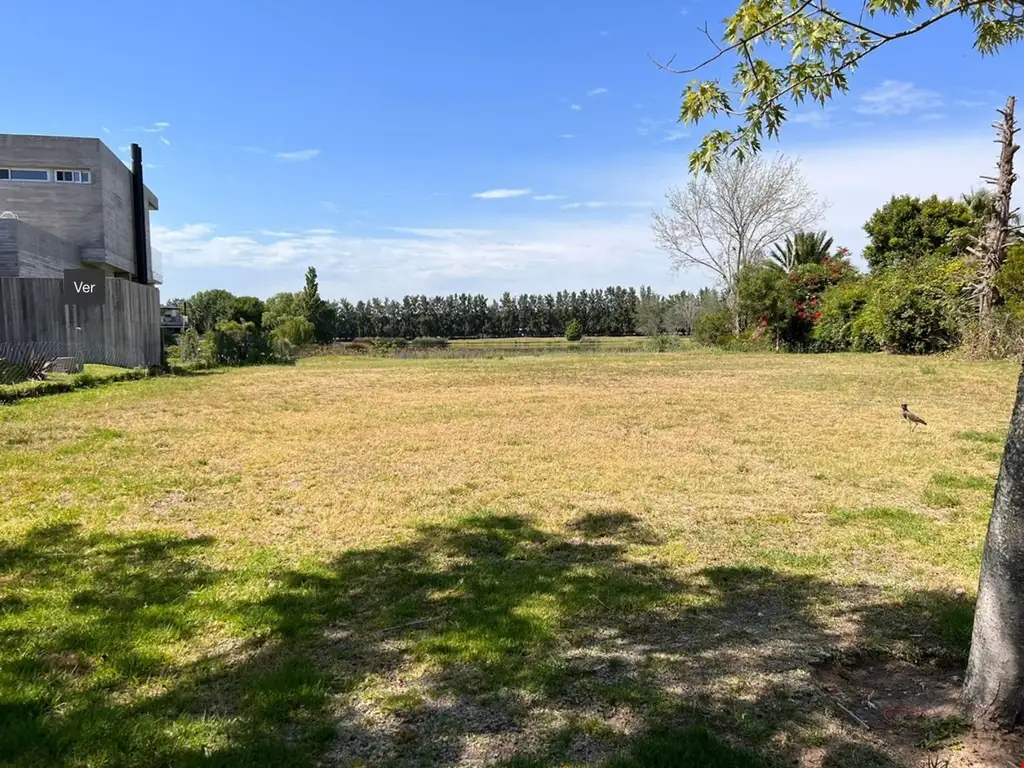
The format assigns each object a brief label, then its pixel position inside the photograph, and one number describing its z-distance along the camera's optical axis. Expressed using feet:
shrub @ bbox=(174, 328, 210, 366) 70.83
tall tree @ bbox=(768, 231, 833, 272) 120.26
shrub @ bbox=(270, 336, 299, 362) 82.41
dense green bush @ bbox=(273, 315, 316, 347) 110.93
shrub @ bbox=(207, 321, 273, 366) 74.38
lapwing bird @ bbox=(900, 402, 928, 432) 24.66
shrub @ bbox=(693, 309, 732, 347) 102.47
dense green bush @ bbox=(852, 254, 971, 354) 64.64
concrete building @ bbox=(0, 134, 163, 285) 75.41
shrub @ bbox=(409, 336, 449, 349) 152.57
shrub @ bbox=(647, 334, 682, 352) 98.57
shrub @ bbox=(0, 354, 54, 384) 37.86
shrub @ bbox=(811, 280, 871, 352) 78.79
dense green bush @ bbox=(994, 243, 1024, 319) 51.88
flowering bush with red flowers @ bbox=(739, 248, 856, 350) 85.30
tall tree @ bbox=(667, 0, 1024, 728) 6.94
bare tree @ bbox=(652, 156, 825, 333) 107.34
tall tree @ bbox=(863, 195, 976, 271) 89.71
